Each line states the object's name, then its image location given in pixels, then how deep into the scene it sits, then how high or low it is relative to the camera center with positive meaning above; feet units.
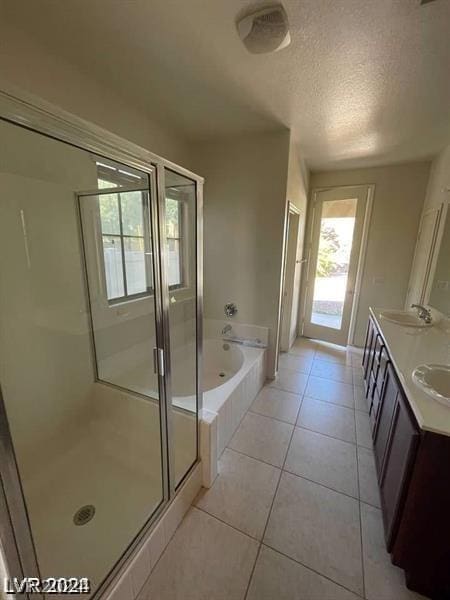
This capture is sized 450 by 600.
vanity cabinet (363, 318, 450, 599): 3.36 -3.71
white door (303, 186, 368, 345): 11.79 -0.68
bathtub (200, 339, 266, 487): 5.33 -4.28
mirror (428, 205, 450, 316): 7.59 -0.90
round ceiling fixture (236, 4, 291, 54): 3.87 +3.52
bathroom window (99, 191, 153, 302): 5.28 -0.10
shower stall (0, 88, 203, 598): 4.02 -2.09
